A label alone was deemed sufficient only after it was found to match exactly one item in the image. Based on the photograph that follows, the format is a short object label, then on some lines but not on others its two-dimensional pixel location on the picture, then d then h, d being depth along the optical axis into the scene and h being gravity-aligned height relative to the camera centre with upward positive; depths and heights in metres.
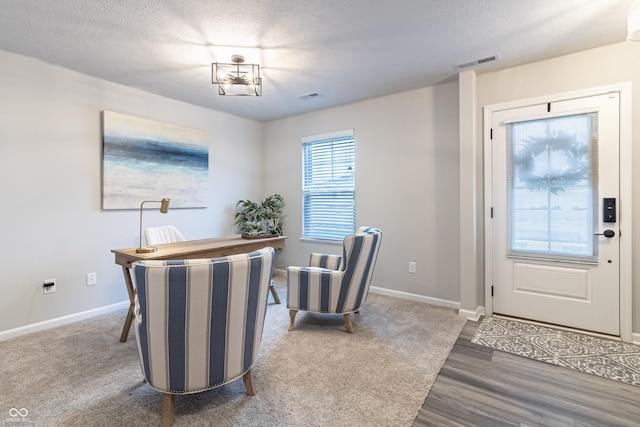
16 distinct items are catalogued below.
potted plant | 4.61 +0.00
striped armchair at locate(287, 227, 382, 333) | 2.63 -0.63
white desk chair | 3.01 -0.22
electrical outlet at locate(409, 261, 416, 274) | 3.61 -0.65
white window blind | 4.14 +0.41
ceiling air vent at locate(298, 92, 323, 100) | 3.67 +1.48
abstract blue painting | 3.22 +0.62
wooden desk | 2.43 -0.32
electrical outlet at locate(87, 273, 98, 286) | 3.12 -0.68
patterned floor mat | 2.10 -1.09
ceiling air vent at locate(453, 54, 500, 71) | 2.71 +1.42
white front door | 2.54 +0.00
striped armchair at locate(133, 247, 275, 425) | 1.42 -0.53
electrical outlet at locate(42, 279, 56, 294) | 2.84 -0.68
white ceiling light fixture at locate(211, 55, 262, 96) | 2.56 +1.19
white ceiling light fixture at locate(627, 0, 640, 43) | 1.74 +1.13
